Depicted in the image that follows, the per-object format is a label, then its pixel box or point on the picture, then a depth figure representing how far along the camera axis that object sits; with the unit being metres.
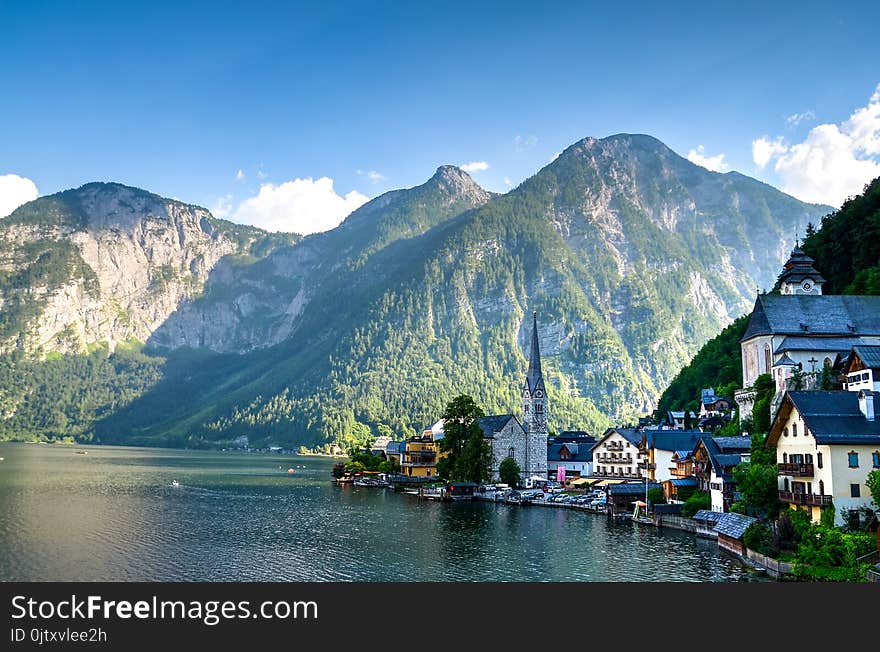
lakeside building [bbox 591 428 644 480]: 122.88
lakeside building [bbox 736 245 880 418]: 82.31
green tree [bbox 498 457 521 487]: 127.50
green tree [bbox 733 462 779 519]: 56.56
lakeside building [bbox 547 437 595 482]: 132.50
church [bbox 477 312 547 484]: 133.75
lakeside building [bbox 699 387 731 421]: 111.00
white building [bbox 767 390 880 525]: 49.06
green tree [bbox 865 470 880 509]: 44.97
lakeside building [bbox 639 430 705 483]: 98.81
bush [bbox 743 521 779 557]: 53.60
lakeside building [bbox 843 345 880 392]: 57.16
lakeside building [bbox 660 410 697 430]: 123.00
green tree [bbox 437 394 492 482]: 125.38
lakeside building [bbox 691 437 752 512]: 72.69
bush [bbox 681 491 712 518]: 78.44
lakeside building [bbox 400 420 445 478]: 153.62
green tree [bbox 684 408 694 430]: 120.48
